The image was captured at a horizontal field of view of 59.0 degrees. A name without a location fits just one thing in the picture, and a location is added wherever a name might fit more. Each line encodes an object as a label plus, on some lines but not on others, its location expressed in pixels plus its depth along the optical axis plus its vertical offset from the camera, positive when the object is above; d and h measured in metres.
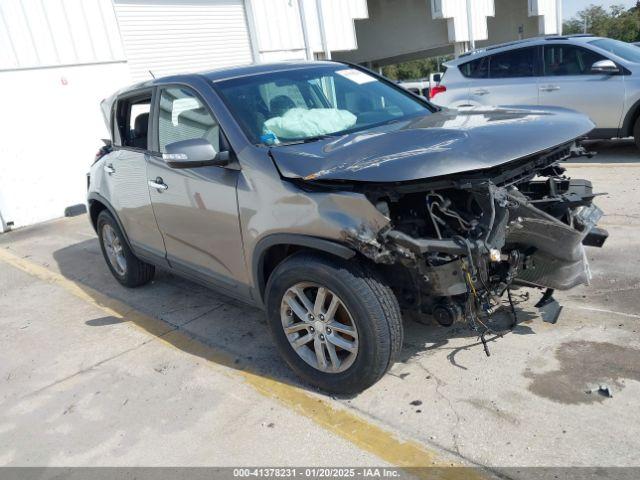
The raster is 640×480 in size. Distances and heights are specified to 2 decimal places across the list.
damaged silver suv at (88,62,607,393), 2.82 -0.77
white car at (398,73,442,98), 20.11 -1.29
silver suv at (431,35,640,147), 7.83 -0.67
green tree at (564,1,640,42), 47.88 -0.12
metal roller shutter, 10.98 +1.06
